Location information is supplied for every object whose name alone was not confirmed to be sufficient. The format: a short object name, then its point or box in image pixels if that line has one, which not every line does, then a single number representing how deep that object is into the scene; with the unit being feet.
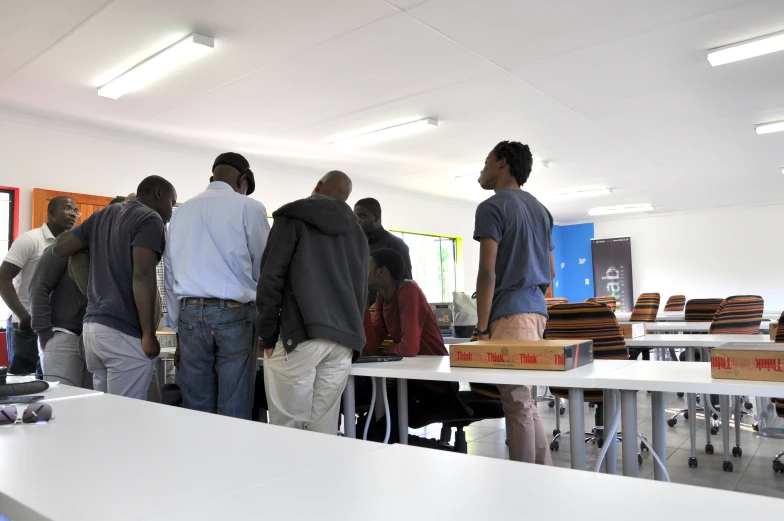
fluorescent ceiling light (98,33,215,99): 12.85
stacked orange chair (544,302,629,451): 9.66
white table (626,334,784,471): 4.95
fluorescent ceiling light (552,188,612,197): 32.01
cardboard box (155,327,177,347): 13.91
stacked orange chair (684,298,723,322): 19.72
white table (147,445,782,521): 2.10
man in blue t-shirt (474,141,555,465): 7.62
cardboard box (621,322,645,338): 11.62
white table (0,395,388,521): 2.44
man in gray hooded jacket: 7.22
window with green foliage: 33.71
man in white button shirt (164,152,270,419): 7.77
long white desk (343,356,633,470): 5.74
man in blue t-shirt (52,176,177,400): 8.07
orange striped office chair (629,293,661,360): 24.27
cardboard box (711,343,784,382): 5.04
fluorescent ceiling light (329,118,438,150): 19.13
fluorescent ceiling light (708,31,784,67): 13.44
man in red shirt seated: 8.89
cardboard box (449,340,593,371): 6.23
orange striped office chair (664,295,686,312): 31.18
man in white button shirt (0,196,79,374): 11.81
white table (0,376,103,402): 5.36
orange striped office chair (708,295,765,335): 14.01
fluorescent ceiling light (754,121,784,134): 20.39
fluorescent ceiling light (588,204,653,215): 38.06
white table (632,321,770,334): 14.96
